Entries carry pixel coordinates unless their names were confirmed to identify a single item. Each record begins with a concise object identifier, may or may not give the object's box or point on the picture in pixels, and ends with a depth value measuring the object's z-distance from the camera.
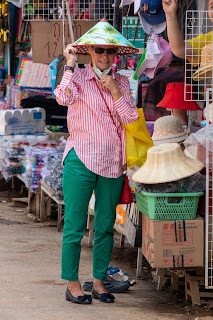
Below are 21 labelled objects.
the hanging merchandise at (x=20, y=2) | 11.33
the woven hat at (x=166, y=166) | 7.40
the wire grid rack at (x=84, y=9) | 11.68
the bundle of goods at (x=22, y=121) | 15.26
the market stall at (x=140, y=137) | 7.40
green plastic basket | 7.34
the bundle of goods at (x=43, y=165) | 12.44
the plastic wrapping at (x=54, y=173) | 12.26
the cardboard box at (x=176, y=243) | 7.35
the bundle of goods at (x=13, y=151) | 14.90
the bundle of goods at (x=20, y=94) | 17.27
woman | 7.71
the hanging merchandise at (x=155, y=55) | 10.44
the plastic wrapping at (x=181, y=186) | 7.40
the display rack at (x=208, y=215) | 7.38
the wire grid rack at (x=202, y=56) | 7.52
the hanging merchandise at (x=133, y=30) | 11.09
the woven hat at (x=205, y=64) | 7.48
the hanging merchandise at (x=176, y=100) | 9.83
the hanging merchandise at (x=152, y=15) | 9.64
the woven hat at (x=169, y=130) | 8.97
